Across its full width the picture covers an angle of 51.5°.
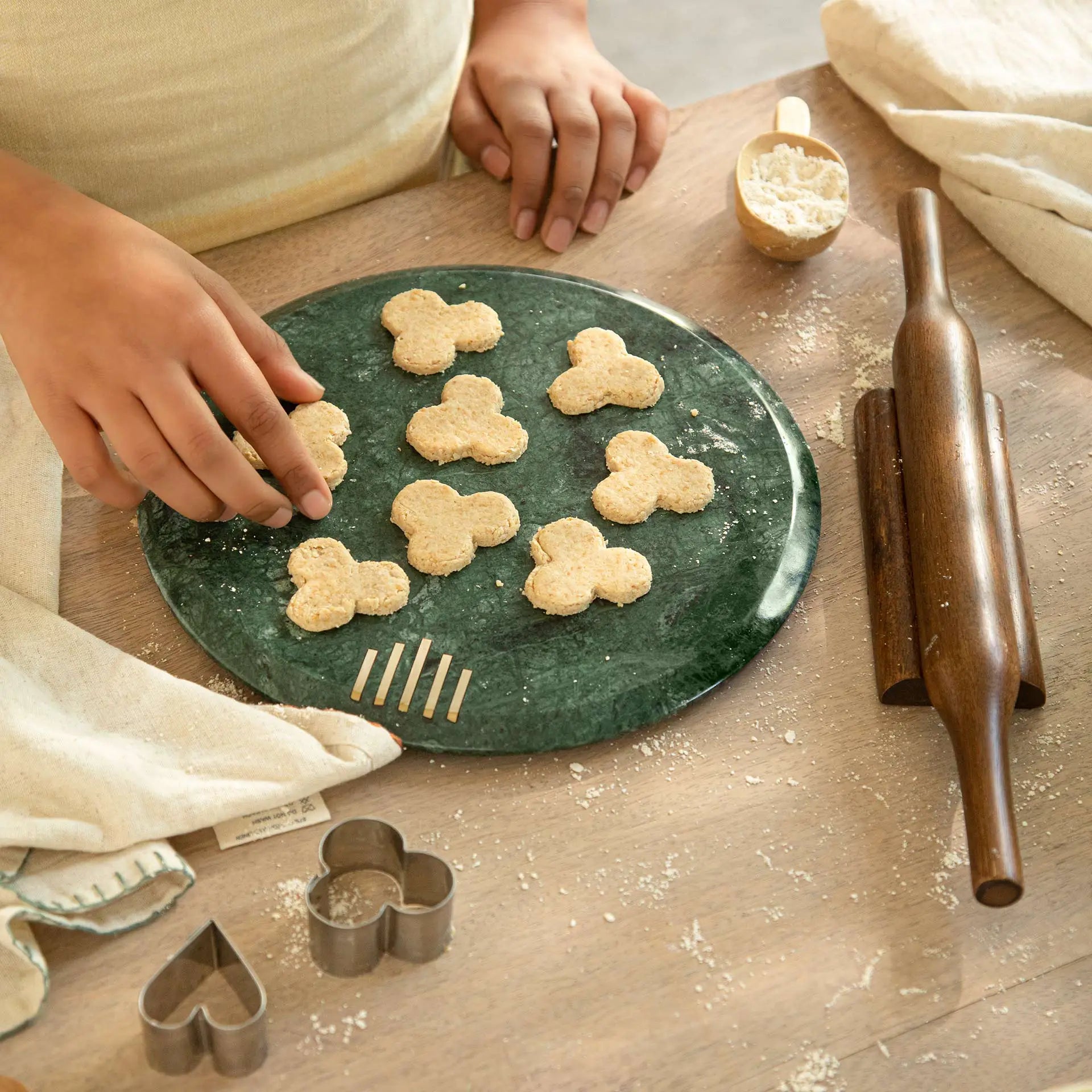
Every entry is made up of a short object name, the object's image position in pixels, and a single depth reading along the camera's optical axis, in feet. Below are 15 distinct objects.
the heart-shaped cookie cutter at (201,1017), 2.36
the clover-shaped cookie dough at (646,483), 3.52
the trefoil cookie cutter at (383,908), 2.53
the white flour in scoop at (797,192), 4.23
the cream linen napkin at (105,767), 2.64
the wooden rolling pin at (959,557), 2.72
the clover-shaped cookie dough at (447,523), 3.34
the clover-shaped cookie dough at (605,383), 3.79
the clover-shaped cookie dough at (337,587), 3.21
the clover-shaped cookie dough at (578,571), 3.27
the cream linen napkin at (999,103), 4.29
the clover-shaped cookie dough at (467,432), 3.64
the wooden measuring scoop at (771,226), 4.20
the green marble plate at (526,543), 3.13
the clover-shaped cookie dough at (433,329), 3.87
